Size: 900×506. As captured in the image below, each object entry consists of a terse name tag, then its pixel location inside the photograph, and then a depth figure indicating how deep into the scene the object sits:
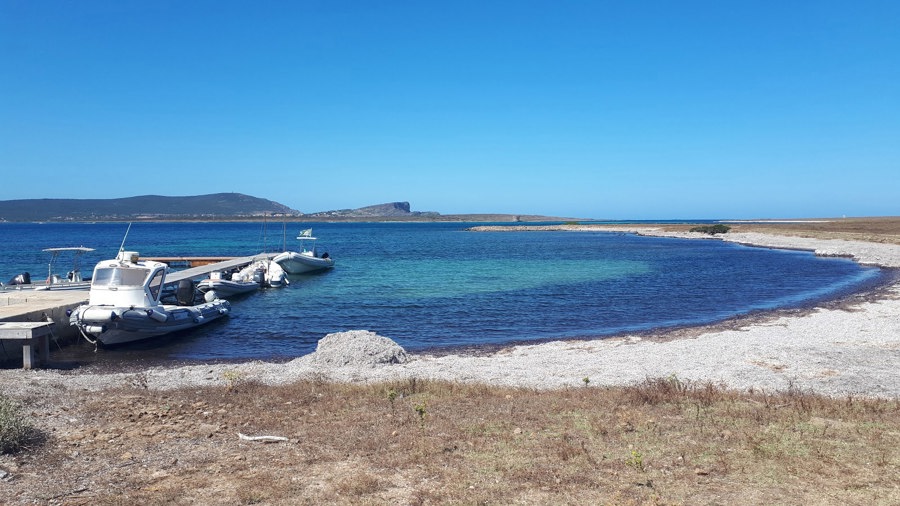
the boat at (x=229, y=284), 31.92
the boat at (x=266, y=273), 37.28
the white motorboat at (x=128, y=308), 19.50
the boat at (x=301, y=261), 44.44
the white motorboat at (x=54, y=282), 26.84
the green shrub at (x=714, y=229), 103.78
